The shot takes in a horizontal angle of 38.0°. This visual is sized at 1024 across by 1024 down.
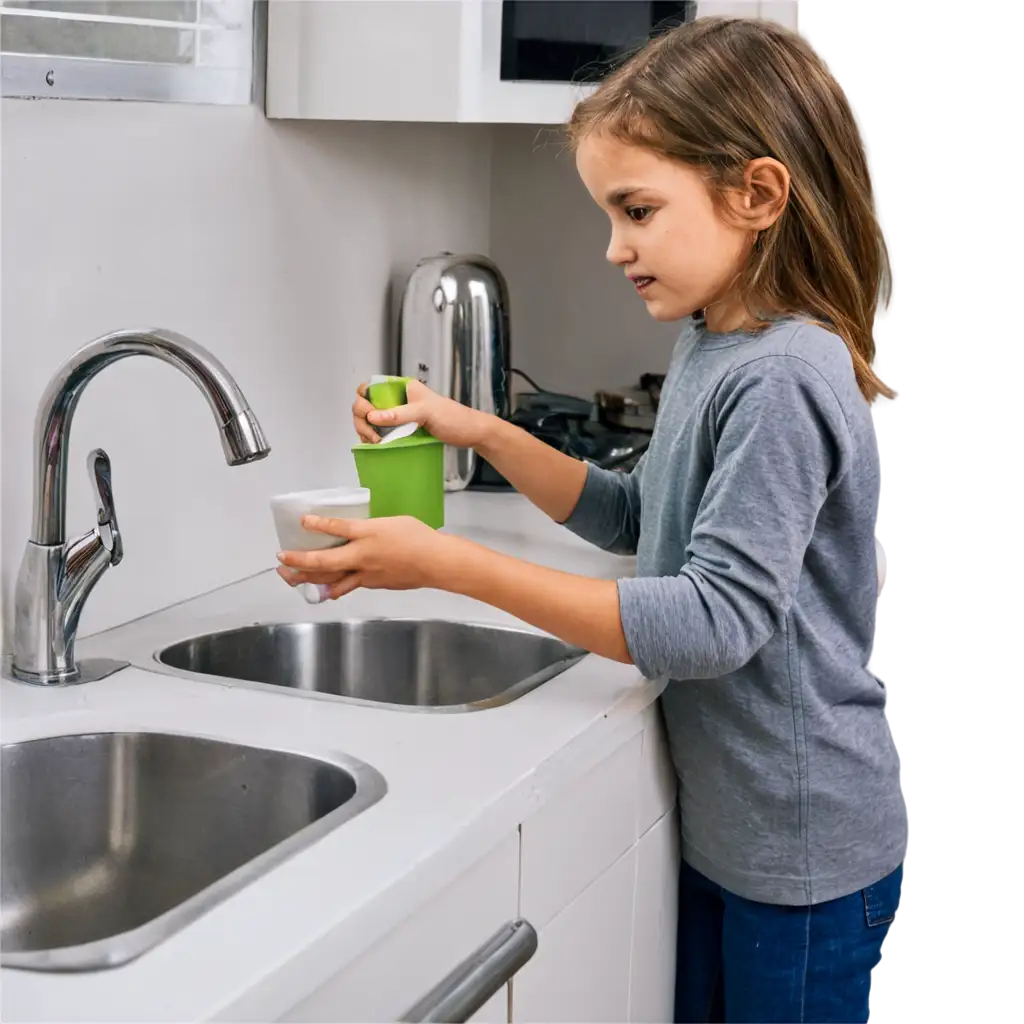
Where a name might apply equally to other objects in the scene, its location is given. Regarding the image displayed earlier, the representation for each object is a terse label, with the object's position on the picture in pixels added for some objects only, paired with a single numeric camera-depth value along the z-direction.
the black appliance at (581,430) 1.94
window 1.24
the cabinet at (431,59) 1.59
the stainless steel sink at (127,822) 1.08
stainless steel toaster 1.90
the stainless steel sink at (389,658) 1.43
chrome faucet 1.15
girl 1.13
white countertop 0.74
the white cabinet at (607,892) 1.08
